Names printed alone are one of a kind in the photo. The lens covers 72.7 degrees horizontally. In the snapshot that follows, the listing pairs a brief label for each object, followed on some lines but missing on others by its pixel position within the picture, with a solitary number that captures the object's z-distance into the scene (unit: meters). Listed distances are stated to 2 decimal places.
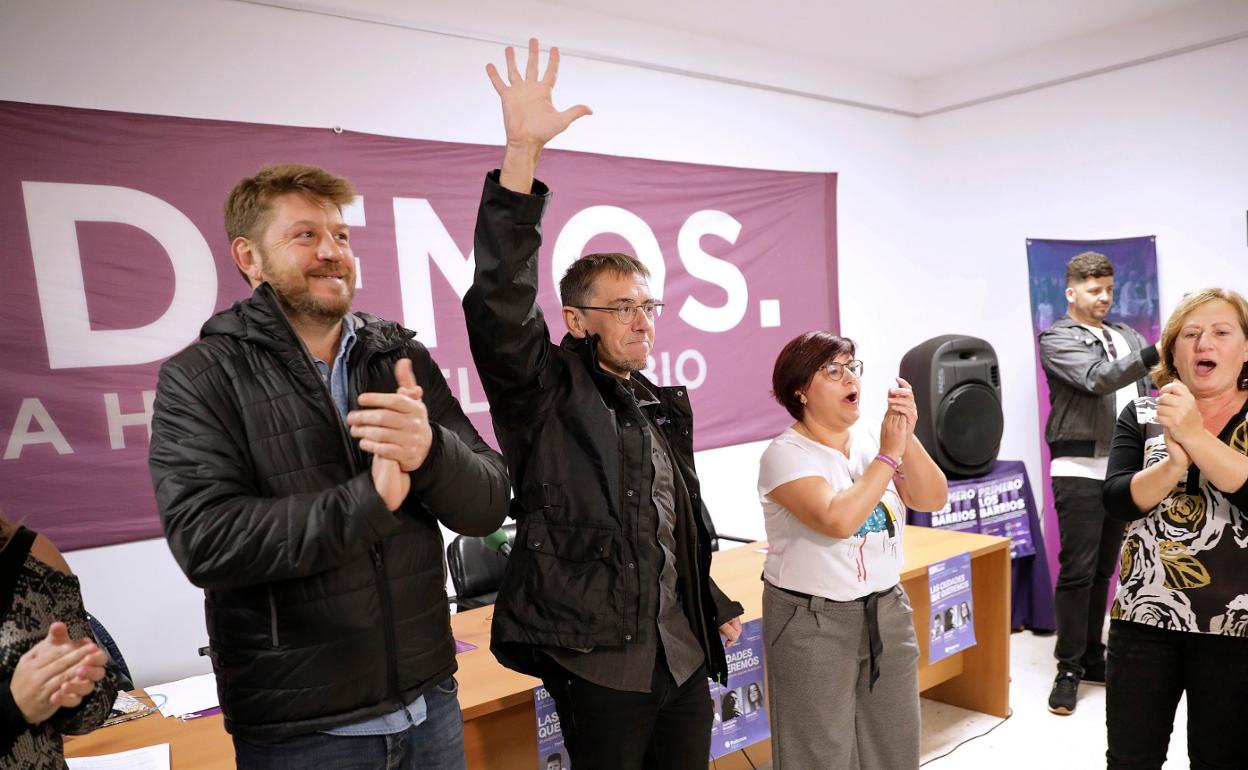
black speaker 4.00
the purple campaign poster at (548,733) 1.92
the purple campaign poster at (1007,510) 4.09
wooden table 1.74
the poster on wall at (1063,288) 4.41
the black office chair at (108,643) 1.91
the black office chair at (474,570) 2.87
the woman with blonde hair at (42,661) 1.08
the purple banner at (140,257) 2.54
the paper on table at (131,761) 1.59
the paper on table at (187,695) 1.88
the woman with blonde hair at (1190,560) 1.83
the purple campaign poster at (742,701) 2.29
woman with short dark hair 1.94
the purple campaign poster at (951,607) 2.89
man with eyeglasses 1.47
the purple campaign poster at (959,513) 3.93
